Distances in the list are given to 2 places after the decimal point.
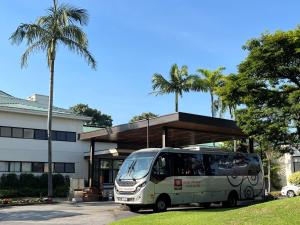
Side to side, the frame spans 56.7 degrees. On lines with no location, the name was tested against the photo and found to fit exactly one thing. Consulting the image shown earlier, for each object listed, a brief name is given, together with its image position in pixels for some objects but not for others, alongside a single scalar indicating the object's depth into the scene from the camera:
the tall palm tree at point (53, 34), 18.32
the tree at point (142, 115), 45.30
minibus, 11.95
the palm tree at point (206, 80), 24.81
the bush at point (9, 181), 21.17
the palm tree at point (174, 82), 26.05
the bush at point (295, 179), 20.61
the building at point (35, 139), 22.10
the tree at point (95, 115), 47.41
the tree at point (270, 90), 12.83
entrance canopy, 14.76
